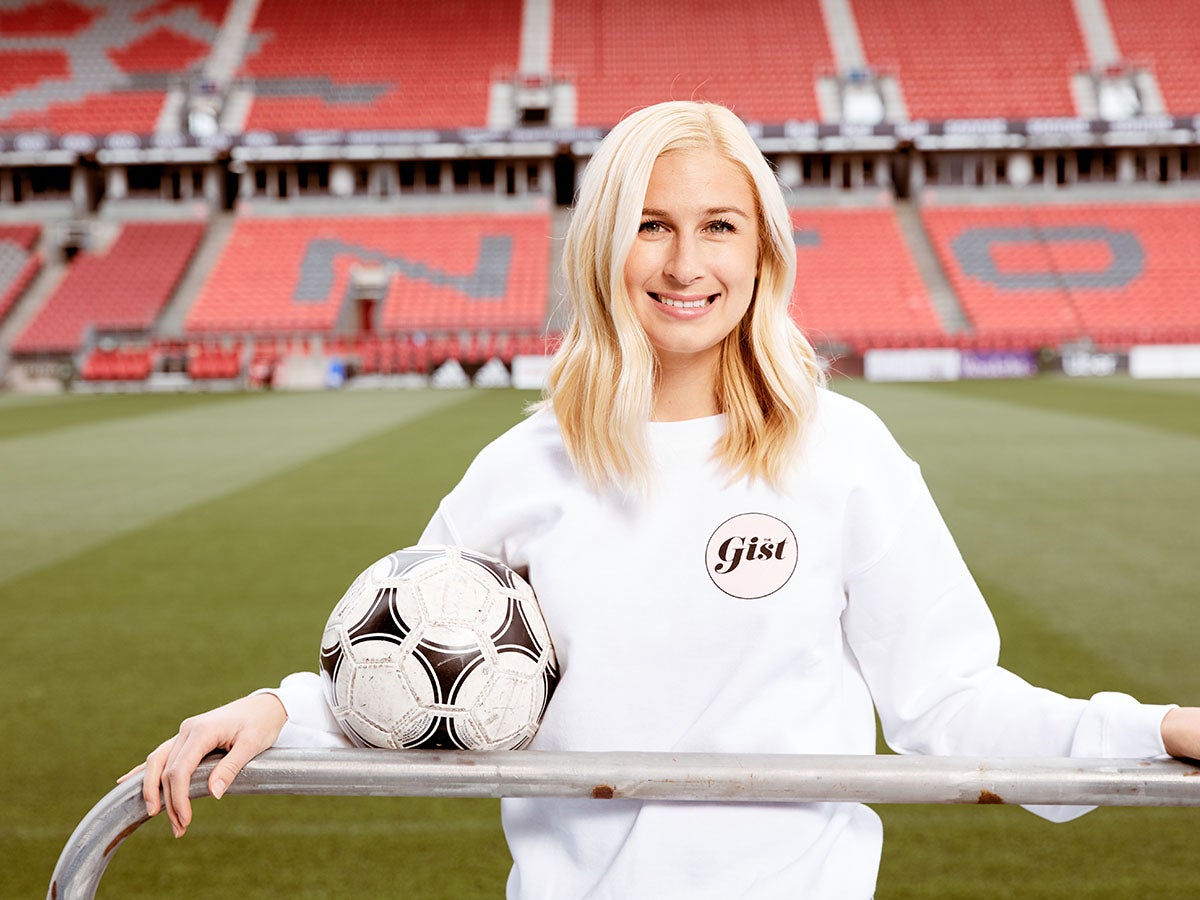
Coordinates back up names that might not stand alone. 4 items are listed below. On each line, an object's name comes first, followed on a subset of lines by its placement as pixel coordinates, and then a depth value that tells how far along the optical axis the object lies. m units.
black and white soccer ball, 1.55
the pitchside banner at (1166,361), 27.31
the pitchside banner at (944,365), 28.14
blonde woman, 1.60
